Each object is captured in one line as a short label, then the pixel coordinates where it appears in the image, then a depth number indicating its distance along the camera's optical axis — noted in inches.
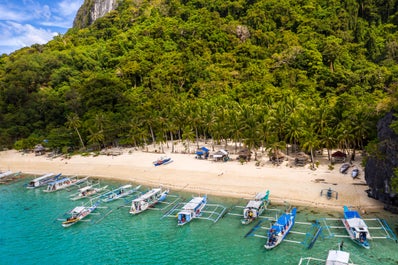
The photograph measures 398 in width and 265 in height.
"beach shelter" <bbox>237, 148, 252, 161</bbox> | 1959.6
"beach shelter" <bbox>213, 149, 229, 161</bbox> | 2000.9
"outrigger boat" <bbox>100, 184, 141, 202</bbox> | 1633.9
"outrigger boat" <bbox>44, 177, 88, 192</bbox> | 1881.2
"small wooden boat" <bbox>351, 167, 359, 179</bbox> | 1509.6
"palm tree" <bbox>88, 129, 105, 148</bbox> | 2469.4
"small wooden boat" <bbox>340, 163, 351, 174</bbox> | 1585.9
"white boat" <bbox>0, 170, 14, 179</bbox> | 2186.0
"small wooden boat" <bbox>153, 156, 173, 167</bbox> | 2067.4
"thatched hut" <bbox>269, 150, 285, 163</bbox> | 1856.5
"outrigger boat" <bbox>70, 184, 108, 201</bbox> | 1706.8
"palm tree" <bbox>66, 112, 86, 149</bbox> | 2551.4
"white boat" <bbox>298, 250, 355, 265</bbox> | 879.1
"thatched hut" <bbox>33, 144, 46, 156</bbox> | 2701.8
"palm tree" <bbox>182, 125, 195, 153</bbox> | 2281.0
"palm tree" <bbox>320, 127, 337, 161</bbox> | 1693.7
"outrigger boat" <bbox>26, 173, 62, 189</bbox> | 1961.1
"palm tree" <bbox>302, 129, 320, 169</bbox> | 1665.8
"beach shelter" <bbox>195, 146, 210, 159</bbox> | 2126.0
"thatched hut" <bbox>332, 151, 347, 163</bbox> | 1766.7
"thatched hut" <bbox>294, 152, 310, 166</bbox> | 1766.6
